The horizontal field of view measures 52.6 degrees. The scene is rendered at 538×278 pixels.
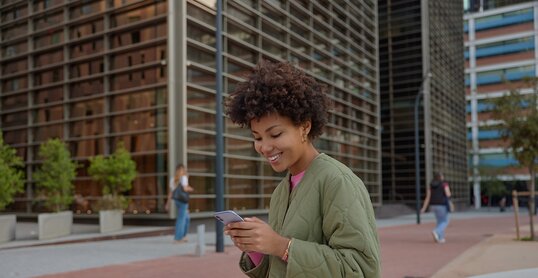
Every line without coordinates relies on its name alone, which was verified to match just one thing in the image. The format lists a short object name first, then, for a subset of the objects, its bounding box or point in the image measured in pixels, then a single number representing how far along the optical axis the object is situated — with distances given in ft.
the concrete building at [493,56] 196.54
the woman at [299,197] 5.39
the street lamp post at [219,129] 36.55
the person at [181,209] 39.27
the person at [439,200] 44.29
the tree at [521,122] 45.39
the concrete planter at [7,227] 39.52
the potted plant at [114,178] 49.47
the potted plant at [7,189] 39.39
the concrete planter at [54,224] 42.52
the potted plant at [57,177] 45.37
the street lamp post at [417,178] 80.69
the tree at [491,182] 168.76
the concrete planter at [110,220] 47.91
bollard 32.91
